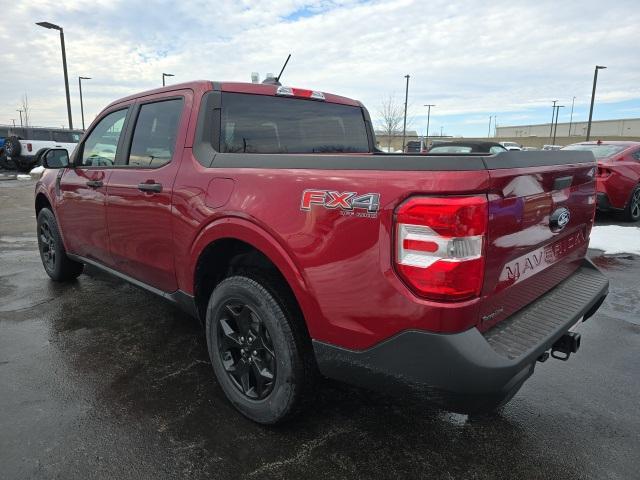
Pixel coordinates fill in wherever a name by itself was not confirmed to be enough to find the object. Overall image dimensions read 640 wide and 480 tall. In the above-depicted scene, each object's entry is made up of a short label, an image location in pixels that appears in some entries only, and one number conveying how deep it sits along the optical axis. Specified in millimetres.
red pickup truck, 1711
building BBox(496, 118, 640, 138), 79812
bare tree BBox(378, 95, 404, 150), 44516
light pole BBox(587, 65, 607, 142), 28186
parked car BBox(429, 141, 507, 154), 10164
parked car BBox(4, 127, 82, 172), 18289
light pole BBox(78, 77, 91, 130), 36781
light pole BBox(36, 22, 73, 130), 16906
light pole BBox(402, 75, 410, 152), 38188
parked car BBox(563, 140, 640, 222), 8383
